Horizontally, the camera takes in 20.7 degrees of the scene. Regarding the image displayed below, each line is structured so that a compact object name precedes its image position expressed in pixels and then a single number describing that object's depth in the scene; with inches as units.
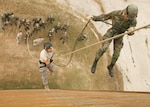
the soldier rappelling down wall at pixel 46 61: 360.5
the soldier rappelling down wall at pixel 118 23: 332.5
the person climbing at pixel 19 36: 425.1
